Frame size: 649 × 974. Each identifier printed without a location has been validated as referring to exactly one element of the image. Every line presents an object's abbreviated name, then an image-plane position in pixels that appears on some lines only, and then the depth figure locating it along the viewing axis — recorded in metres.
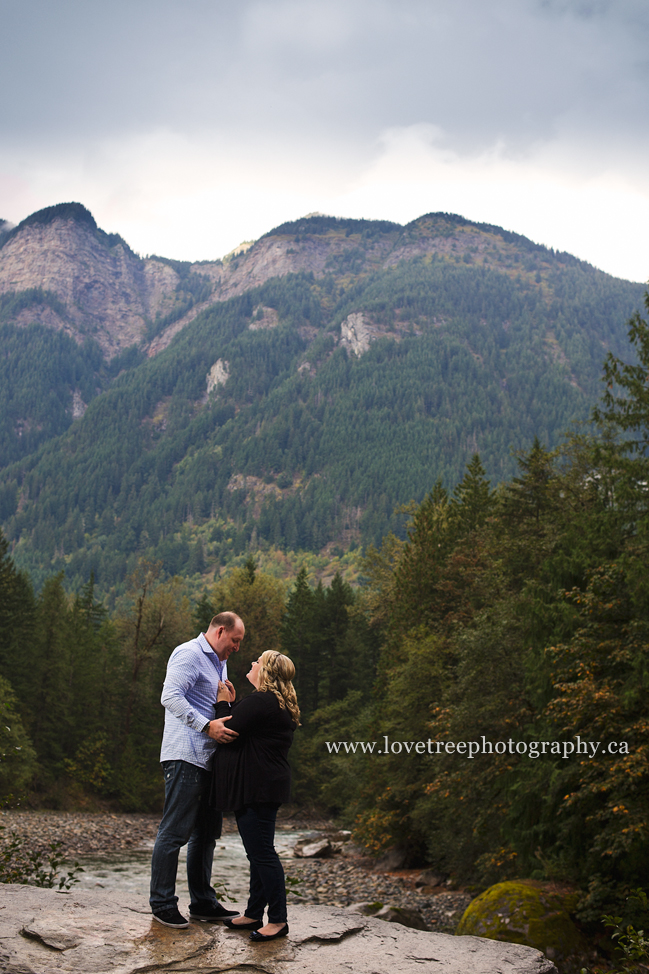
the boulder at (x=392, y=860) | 31.45
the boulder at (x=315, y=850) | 35.08
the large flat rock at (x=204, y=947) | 5.85
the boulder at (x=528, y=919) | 12.88
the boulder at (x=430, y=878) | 27.17
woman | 6.87
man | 6.86
